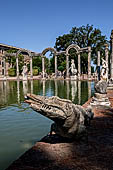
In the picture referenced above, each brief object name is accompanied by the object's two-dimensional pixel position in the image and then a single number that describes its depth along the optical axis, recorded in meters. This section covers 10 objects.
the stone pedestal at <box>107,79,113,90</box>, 15.78
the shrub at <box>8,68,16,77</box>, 57.76
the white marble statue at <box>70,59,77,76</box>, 36.97
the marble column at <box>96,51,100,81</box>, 31.95
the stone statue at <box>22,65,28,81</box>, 37.94
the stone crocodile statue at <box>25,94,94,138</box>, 3.17
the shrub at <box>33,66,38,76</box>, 60.16
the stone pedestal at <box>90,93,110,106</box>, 7.23
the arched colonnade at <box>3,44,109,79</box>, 35.16
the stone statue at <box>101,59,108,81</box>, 15.55
